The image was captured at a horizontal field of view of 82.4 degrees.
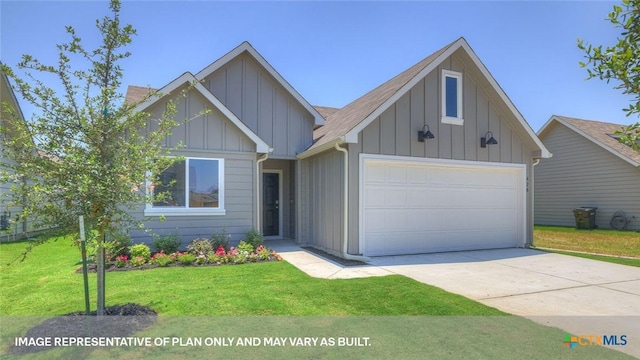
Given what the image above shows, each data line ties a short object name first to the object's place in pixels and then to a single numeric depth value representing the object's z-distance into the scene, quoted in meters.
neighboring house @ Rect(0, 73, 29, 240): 11.00
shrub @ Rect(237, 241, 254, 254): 8.49
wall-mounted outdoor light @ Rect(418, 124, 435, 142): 9.27
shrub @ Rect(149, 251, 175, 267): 7.61
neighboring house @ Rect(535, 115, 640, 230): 15.81
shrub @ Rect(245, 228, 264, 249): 9.18
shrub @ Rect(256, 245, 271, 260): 8.28
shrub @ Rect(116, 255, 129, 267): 7.39
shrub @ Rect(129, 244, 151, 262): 7.80
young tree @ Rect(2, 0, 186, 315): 4.04
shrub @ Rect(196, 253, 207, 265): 7.85
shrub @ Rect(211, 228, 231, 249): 9.00
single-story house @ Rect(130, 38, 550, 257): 8.97
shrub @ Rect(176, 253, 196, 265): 7.78
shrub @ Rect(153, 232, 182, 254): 8.38
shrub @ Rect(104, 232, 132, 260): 7.79
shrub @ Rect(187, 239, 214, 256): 8.32
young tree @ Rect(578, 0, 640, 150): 2.69
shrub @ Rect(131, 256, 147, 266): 7.53
